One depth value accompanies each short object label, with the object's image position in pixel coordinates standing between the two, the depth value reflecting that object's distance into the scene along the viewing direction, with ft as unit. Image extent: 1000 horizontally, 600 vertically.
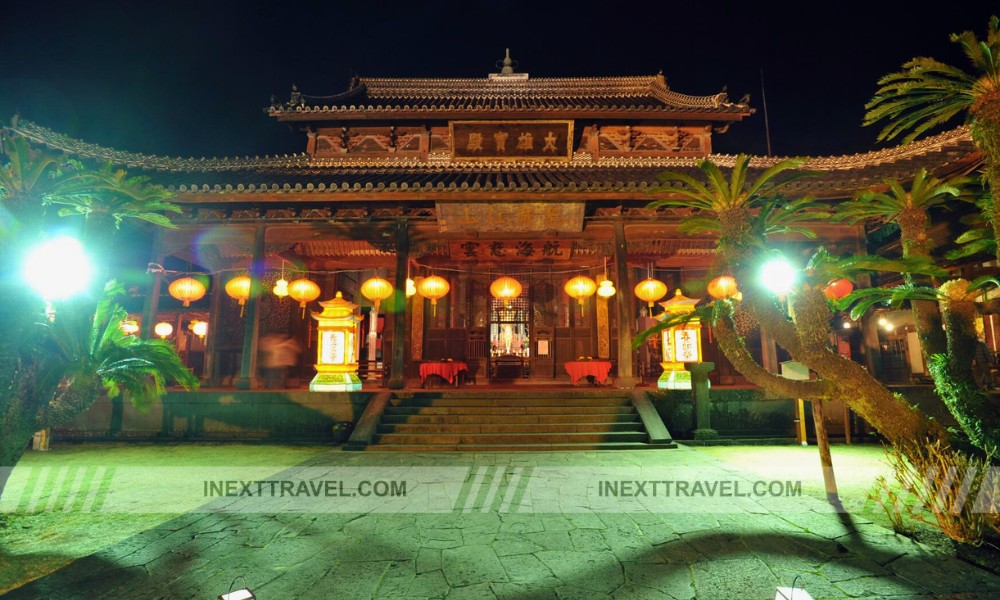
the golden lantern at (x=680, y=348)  34.09
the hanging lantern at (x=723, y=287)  35.73
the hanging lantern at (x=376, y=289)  34.46
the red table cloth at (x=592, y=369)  39.83
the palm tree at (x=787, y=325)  13.84
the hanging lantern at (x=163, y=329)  52.95
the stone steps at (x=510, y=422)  26.40
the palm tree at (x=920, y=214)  16.06
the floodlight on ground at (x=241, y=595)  6.27
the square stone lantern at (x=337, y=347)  32.17
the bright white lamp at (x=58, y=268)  12.87
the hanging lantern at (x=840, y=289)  33.80
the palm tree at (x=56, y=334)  12.70
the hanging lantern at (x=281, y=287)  38.70
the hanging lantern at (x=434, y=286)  36.52
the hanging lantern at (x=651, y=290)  37.01
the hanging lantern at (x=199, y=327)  56.95
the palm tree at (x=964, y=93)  13.07
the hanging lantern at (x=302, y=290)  35.47
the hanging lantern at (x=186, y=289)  35.58
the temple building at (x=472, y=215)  33.60
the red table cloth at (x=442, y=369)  39.75
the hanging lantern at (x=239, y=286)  35.04
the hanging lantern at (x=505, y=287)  37.06
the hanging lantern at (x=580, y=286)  36.58
